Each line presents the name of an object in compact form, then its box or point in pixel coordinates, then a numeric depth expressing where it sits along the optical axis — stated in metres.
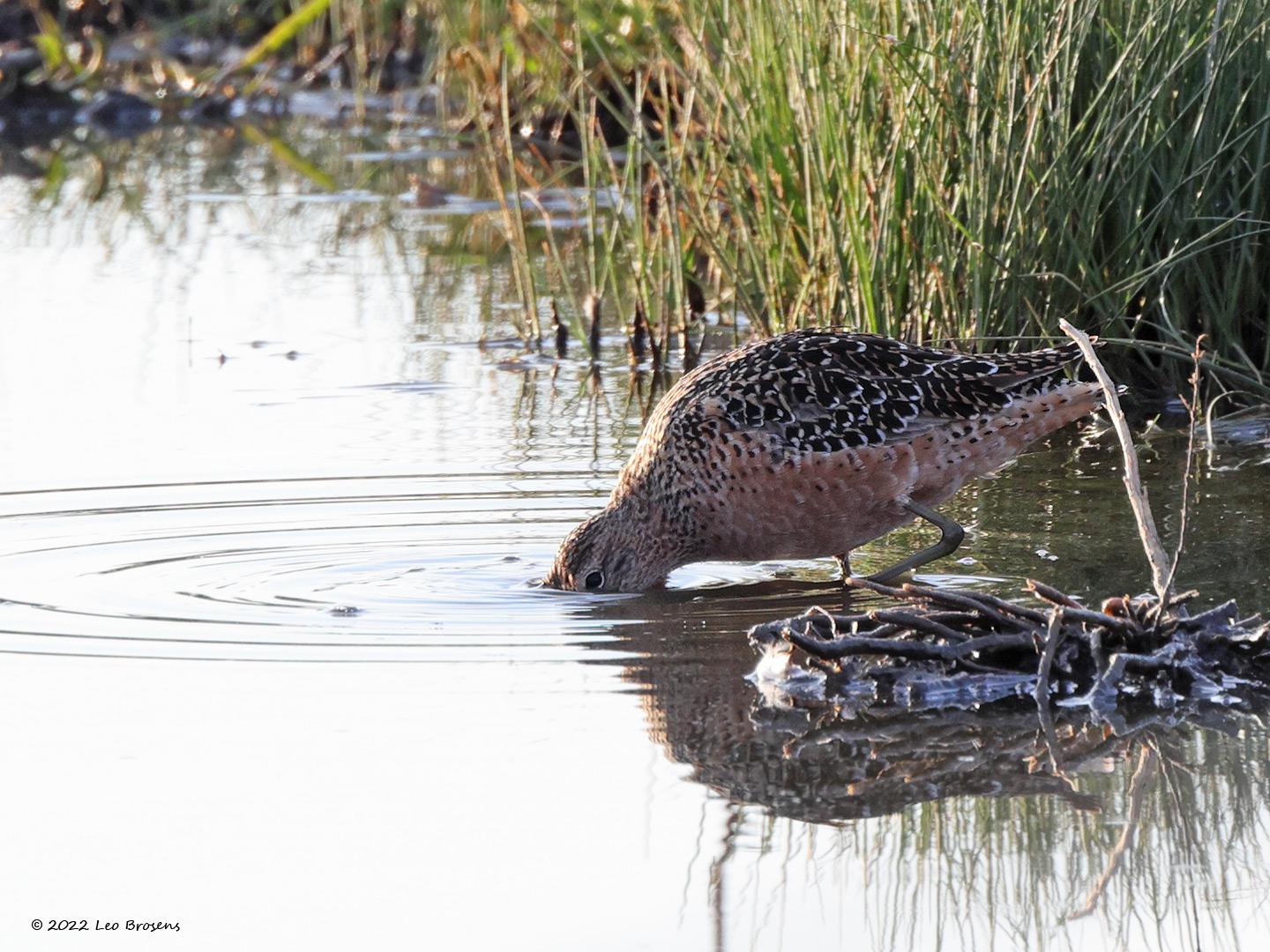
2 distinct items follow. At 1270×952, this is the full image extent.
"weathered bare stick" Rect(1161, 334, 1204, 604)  8.62
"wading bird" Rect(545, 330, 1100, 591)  11.18
